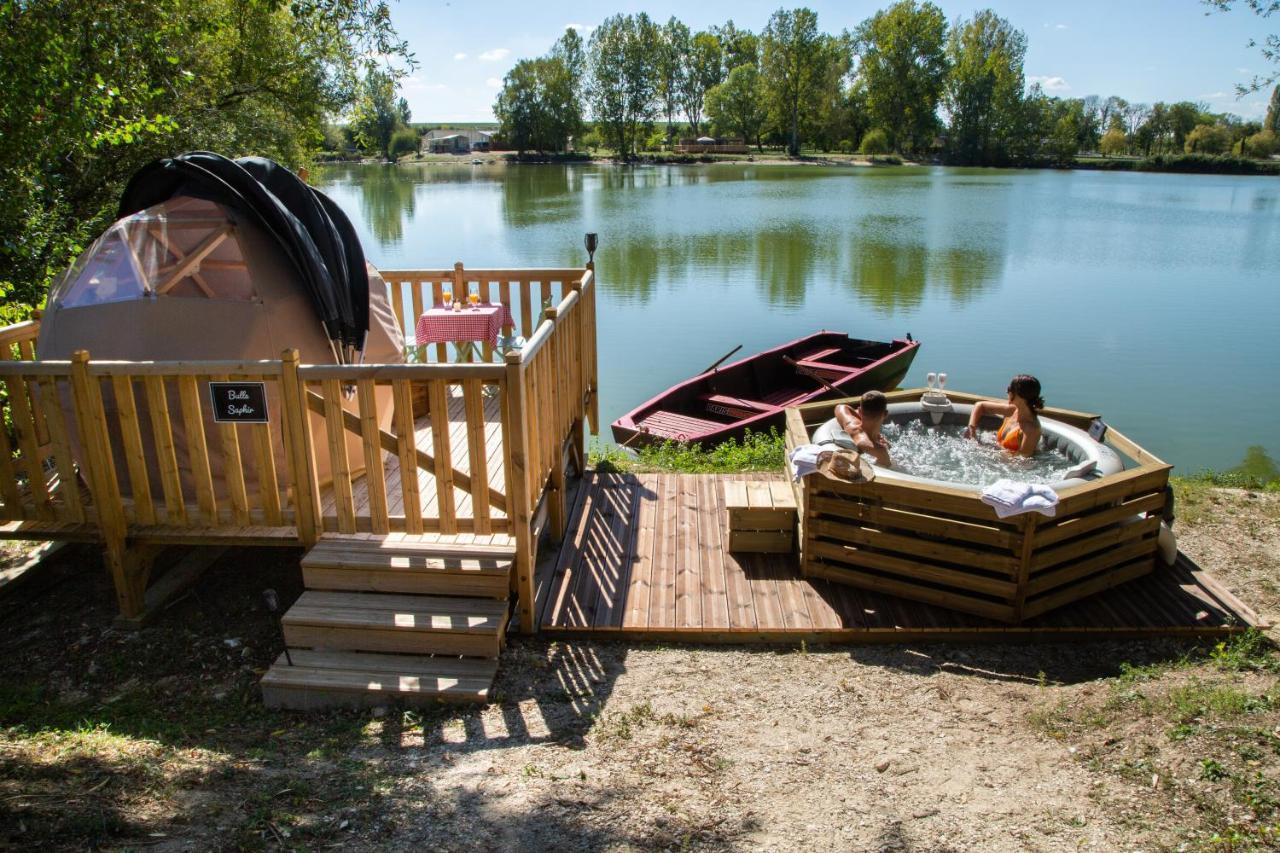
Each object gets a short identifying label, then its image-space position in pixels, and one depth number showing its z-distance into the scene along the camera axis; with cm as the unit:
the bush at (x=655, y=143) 10819
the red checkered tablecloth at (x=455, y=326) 903
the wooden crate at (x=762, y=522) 664
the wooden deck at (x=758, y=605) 570
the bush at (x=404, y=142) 12840
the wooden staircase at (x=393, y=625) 489
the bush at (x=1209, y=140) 8212
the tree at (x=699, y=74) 11306
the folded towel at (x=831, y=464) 608
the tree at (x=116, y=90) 746
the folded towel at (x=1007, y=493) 552
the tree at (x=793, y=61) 9388
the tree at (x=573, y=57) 10238
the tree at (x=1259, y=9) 973
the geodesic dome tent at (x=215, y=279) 598
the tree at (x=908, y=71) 9169
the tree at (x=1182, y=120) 9888
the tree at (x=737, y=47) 11450
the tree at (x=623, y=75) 10156
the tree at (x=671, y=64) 10712
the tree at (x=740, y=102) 10106
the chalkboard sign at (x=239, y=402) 529
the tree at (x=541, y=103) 10038
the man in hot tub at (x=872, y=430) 696
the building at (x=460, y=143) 13388
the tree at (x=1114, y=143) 10038
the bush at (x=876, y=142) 9138
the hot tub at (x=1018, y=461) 643
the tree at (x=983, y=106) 8850
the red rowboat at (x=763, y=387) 1146
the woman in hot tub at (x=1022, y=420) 735
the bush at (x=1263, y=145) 7775
